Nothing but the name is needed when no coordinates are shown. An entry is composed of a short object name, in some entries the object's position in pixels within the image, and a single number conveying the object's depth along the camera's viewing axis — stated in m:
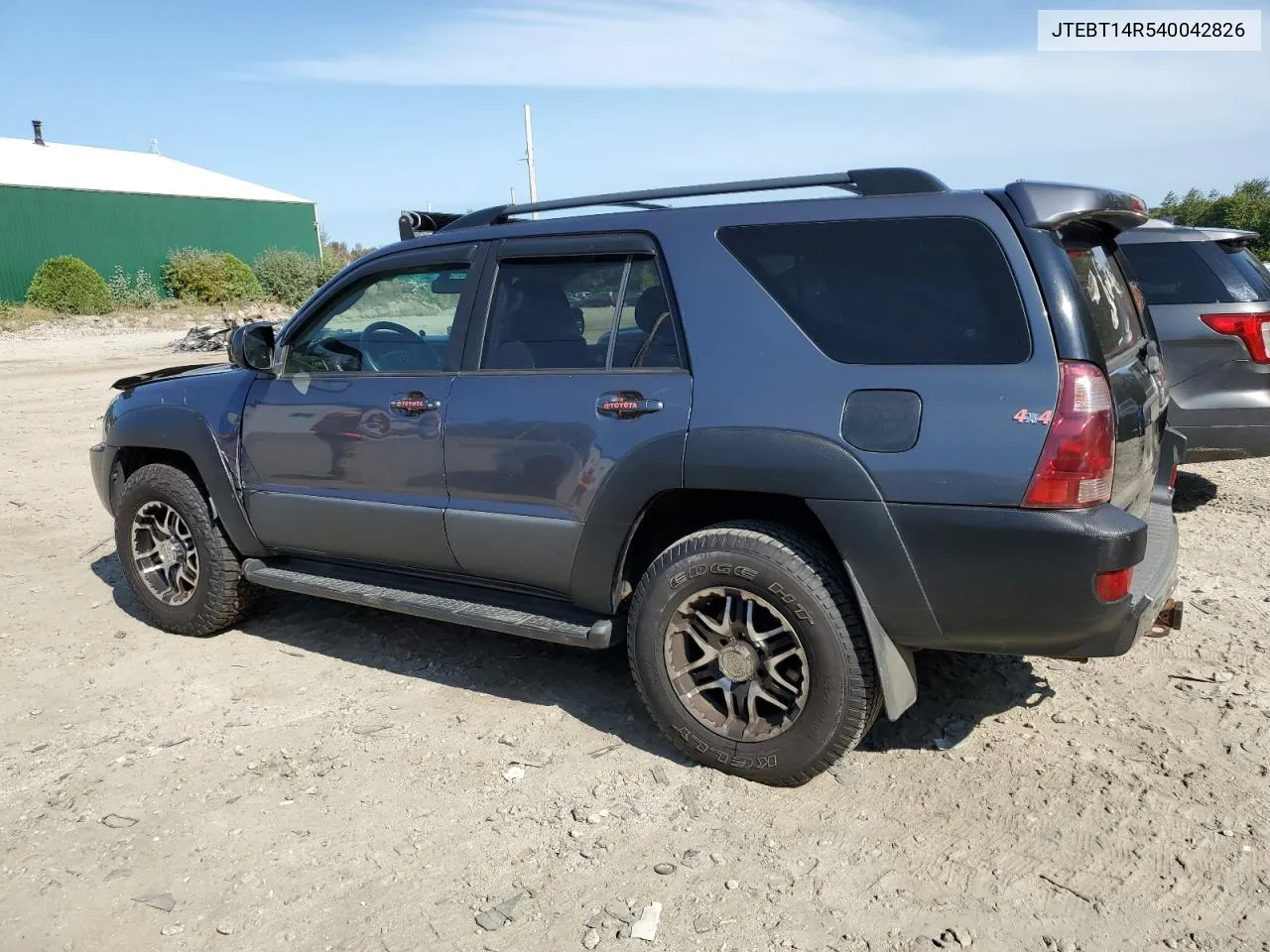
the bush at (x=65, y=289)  30.25
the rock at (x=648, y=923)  2.66
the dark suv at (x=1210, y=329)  5.91
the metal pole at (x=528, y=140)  27.50
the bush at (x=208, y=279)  34.47
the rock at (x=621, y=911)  2.73
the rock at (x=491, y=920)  2.71
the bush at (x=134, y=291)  32.19
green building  32.03
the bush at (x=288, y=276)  36.03
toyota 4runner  2.88
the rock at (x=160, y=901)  2.84
